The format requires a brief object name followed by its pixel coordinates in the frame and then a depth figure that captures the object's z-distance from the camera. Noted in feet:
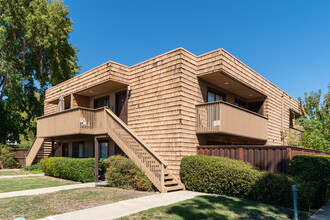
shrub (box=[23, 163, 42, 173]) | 61.25
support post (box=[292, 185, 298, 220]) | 20.66
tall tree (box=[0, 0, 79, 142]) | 80.33
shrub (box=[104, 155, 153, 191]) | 33.99
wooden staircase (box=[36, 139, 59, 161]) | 70.77
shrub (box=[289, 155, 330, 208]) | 27.55
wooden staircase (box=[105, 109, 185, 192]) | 33.19
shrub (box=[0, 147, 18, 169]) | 71.46
